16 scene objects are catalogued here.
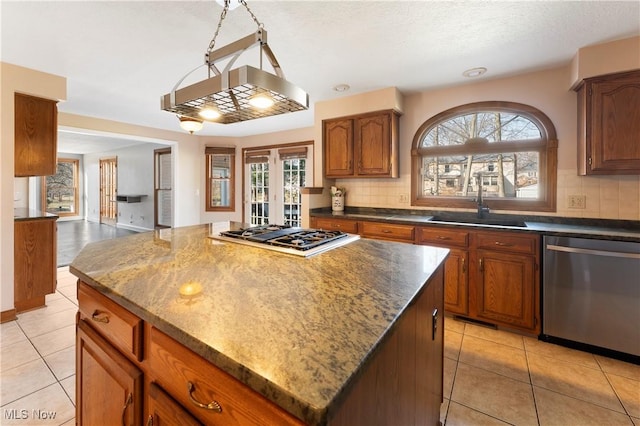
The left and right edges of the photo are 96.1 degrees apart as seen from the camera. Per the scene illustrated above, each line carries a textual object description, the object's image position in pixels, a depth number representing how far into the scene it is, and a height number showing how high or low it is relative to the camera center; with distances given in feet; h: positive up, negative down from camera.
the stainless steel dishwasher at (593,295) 6.72 -2.07
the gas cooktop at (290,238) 4.82 -0.53
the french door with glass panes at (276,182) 17.38 +1.81
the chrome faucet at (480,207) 9.85 +0.14
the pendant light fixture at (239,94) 3.82 +1.75
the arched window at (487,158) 9.40 +1.90
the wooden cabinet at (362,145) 10.95 +2.63
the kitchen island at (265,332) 1.82 -0.95
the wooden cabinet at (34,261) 9.13 -1.67
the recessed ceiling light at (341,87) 10.59 +4.65
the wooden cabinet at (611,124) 7.35 +2.30
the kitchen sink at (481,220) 9.45 -0.32
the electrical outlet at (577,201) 8.67 +0.29
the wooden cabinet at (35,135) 8.99 +2.44
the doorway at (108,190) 27.53 +2.06
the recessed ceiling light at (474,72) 9.10 +4.50
